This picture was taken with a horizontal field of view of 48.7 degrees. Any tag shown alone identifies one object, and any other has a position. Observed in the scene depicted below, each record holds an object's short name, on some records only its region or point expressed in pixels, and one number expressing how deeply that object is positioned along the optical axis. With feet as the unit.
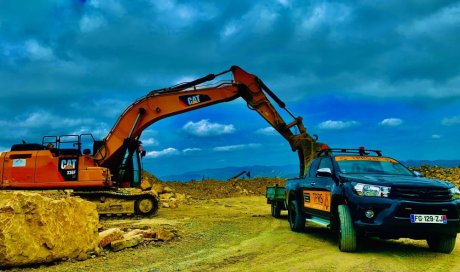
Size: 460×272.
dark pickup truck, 29.73
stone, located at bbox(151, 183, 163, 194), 99.08
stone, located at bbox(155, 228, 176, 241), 37.70
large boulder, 27.55
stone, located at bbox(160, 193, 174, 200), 93.15
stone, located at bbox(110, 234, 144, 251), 33.84
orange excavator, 60.80
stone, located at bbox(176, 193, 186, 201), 95.07
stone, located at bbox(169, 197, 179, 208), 80.48
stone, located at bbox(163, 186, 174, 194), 100.07
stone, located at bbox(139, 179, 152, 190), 89.43
